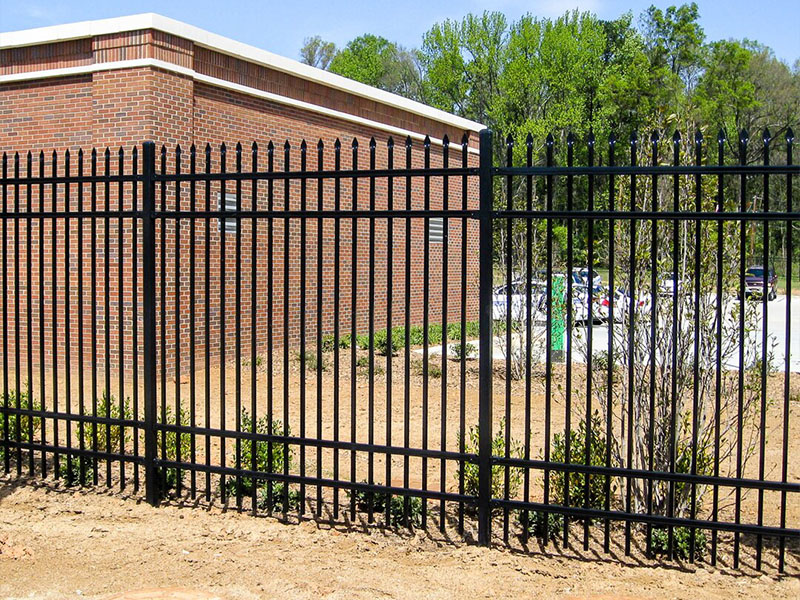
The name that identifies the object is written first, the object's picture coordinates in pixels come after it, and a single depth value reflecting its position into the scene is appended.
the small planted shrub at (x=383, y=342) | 14.26
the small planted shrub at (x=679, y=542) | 4.60
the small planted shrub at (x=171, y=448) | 5.55
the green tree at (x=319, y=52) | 58.39
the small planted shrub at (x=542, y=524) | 4.67
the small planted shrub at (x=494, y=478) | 4.97
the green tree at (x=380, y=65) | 52.53
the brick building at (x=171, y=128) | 11.12
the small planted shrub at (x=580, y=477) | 5.09
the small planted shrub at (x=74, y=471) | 5.94
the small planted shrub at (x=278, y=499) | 5.39
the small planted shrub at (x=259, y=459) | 5.25
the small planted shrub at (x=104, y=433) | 5.73
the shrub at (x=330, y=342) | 13.99
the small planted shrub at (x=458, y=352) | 13.59
